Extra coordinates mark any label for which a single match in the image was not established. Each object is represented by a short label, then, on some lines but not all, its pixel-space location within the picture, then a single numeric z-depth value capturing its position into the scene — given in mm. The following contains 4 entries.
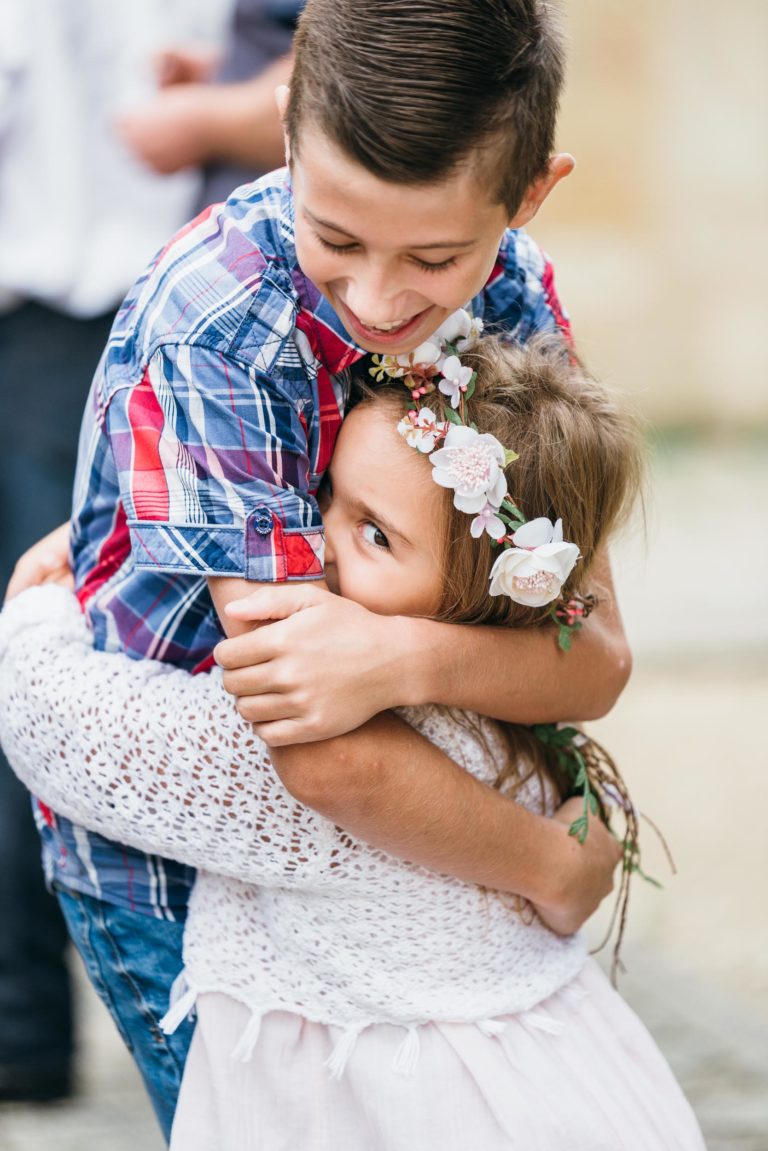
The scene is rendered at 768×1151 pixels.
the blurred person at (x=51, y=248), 2450
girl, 1902
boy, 1764
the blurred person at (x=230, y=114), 2390
